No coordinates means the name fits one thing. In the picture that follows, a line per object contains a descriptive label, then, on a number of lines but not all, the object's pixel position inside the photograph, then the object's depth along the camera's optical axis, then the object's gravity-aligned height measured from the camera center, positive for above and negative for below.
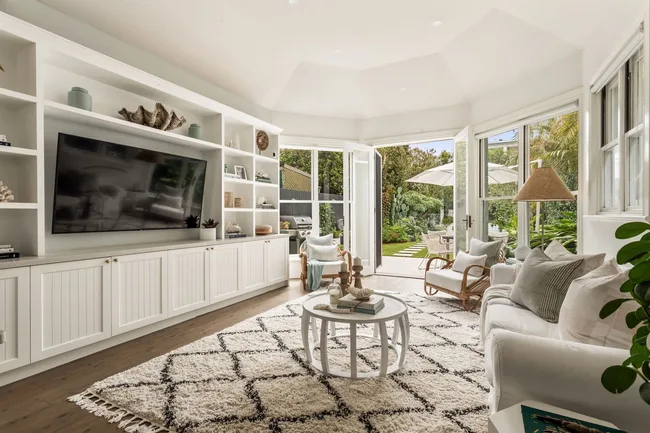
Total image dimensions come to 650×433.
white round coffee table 2.27 -0.76
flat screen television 2.84 +0.30
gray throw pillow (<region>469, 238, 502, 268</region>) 4.08 -0.38
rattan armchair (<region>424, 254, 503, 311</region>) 3.92 -0.74
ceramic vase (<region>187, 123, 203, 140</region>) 4.07 +1.02
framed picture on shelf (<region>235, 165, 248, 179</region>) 4.85 +0.67
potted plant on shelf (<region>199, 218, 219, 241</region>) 4.13 -0.15
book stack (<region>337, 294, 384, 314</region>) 2.37 -0.59
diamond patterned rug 1.84 -1.06
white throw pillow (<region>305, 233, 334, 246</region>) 5.54 -0.34
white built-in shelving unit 2.53 +0.86
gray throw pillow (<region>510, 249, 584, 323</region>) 2.26 -0.44
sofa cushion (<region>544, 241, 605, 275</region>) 2.23 -0.27
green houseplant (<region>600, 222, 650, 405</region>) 0.82 -0.22
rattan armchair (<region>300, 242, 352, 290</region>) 5.14 -0.77
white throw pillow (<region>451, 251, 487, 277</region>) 4.06 -0.52
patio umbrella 5.16 +0.88
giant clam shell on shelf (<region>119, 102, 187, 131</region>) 3.38 +1.02
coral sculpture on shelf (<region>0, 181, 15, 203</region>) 2.38 +0.17
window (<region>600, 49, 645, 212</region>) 2.52 +0.64
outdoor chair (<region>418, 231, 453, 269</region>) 7.06 -0.55
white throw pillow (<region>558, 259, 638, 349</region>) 1.52 -0.44
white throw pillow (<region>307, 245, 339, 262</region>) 5.35 -0.52
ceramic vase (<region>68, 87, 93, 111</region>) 2.87 +0.99
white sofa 1.21 -0.59
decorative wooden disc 5.26 +1.19
